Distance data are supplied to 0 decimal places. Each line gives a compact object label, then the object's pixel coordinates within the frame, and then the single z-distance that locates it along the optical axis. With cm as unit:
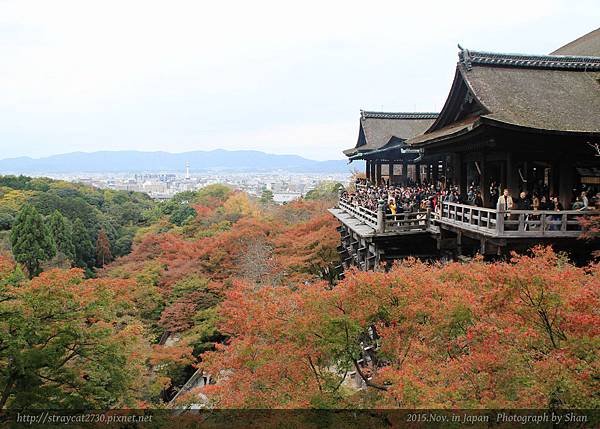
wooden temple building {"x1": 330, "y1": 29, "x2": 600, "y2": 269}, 1233
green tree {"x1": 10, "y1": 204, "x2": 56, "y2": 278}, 4281
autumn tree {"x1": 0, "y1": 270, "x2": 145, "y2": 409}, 1241
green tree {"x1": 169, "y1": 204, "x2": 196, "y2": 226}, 6340
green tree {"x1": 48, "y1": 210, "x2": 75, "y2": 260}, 4941
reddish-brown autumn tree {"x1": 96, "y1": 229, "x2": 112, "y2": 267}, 5409
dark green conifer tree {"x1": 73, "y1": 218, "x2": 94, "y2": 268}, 5284
